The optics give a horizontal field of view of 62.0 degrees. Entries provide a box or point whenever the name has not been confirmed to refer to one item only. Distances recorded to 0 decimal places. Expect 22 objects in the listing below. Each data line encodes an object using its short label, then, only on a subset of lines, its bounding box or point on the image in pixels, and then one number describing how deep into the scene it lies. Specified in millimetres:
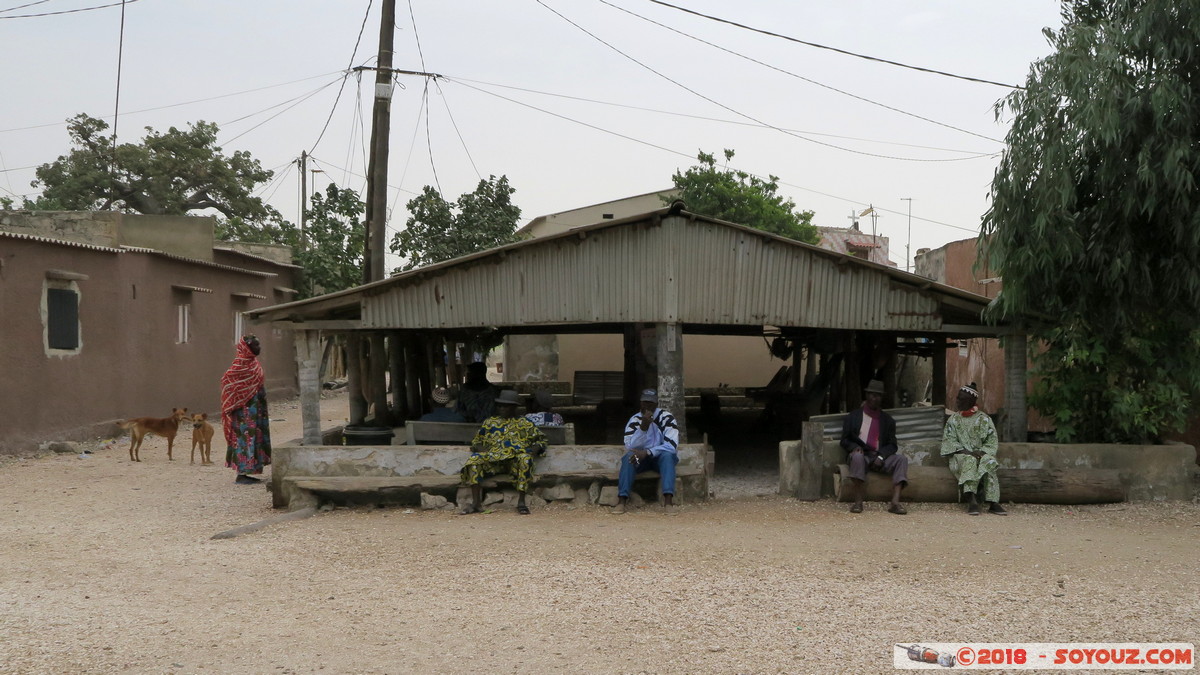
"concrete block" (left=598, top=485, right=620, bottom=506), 10039
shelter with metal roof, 10695
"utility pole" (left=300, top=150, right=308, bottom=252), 37288
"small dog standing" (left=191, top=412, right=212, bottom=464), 13656
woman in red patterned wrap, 11430
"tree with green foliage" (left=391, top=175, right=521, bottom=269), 23203
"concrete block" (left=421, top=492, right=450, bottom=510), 10000
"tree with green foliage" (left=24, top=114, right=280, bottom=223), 34906
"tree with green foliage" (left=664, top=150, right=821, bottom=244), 28484
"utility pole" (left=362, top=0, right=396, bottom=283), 13617
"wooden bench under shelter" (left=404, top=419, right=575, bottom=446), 11070
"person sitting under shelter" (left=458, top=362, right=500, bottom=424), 11430
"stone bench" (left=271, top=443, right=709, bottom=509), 10023
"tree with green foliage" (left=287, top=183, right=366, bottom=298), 25656
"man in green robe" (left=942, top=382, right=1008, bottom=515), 9648
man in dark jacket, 9656
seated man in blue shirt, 9727
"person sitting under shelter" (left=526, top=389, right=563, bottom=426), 10992
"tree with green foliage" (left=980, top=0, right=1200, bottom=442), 9320
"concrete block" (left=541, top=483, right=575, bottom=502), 10109
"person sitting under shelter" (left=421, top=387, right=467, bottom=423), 11516
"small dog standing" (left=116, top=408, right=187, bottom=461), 13844
